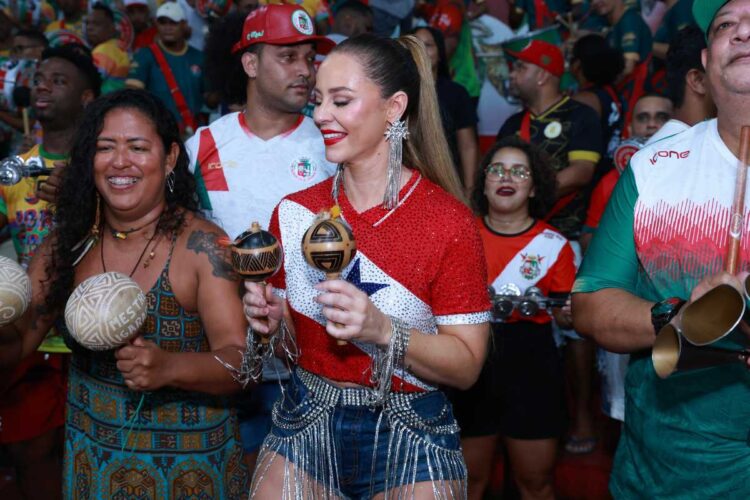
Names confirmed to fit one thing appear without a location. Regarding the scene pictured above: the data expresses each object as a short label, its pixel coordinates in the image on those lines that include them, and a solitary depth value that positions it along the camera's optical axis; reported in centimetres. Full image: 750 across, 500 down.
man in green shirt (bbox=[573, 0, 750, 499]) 241
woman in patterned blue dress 305
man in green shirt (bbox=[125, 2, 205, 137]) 721
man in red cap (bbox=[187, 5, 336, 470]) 403
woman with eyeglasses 432
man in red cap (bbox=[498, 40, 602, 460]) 551
